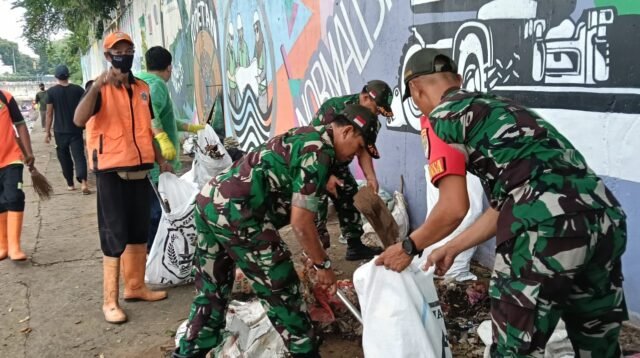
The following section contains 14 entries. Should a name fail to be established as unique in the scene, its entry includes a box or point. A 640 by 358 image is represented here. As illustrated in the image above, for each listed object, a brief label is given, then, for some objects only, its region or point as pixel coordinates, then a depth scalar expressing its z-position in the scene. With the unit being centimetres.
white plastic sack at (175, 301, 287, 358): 308
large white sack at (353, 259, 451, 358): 242
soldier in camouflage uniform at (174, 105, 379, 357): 253
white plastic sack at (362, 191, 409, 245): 503
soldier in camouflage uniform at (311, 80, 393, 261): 408
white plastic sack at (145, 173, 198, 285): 426
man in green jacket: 464
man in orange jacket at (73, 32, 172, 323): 372
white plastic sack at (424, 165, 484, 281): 412
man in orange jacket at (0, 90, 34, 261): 516
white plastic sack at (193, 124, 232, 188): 598
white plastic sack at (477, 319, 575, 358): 276
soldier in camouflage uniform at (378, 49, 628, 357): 188
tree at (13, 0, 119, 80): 2153
